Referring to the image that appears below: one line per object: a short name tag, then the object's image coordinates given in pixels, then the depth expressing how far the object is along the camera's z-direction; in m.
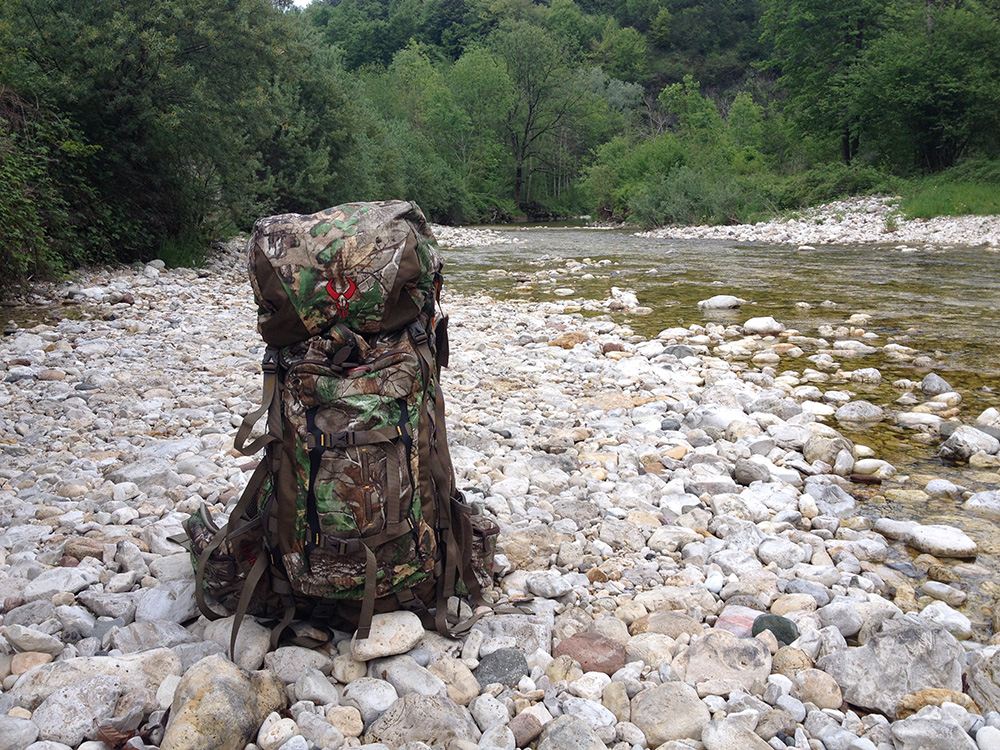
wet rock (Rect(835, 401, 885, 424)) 4.89
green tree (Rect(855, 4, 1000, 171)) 23.42
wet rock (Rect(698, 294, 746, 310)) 9.24
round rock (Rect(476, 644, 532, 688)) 2.21
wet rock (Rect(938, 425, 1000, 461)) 4.11
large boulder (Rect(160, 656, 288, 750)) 1.78
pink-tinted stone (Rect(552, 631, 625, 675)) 2.27
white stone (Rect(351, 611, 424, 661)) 2.20
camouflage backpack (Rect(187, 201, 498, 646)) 2.18
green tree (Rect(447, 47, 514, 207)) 50.69
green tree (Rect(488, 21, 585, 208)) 51.66
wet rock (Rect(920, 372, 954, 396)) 5.42
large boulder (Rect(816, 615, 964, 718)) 2.12
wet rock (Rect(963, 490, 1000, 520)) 3.46
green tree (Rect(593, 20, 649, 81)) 78.50
